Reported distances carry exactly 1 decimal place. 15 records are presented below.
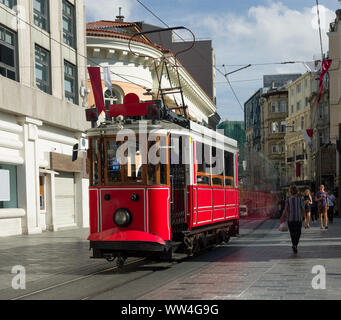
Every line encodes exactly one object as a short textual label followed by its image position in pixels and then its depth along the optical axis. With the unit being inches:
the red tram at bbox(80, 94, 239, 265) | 434.6
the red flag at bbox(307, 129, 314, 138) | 1841.8
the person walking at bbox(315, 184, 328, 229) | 846.3
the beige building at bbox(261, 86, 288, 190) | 3585.1
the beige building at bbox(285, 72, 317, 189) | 2836.4
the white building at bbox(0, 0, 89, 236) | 818.8
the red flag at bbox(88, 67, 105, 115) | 987.3
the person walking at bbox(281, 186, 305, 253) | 534.0
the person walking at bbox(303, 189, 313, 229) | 892.7
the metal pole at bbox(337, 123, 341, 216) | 1520.7
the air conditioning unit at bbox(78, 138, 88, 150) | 1045.5
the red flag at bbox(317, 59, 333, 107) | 1146.0
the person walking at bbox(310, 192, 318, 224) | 1196.4
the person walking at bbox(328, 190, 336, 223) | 1053.5
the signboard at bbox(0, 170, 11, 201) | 807.7
